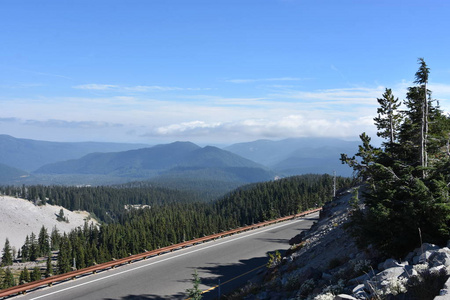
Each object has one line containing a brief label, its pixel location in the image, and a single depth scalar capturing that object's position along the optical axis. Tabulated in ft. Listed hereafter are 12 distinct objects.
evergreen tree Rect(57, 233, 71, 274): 266.53
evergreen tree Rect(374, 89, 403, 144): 60.04
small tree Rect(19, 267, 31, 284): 223.51
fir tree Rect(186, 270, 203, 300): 47.47
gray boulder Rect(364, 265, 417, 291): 27.84
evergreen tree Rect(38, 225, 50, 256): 415.64
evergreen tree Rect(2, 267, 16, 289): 217.79
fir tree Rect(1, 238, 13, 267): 365.28
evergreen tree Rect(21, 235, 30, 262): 396.45
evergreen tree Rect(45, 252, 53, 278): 263.72
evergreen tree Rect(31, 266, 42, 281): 229.49
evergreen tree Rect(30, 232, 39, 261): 404.26
